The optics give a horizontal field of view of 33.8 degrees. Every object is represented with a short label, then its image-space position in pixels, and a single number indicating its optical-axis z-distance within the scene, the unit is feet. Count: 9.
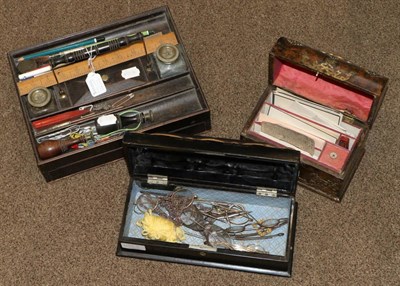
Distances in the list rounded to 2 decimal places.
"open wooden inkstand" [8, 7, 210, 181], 7.12
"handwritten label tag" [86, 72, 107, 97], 7.38
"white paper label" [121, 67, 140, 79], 7.47
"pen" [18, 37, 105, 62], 7.55
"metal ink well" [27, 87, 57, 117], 7.21
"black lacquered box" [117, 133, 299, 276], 6.38
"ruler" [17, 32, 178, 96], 7.38
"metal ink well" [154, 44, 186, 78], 7.38
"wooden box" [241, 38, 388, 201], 6.57
